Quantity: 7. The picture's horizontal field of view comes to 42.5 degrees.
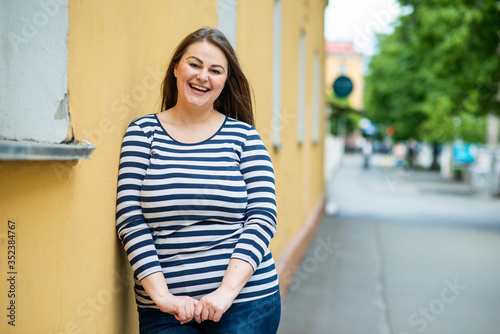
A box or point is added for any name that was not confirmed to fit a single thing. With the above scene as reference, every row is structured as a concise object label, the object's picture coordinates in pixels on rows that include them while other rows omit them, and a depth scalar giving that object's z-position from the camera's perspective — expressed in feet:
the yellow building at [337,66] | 253.67
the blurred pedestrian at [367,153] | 146.30
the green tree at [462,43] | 49.01
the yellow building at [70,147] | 6.47
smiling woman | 7.10
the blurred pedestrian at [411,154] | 155.87
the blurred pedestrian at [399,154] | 125.29
